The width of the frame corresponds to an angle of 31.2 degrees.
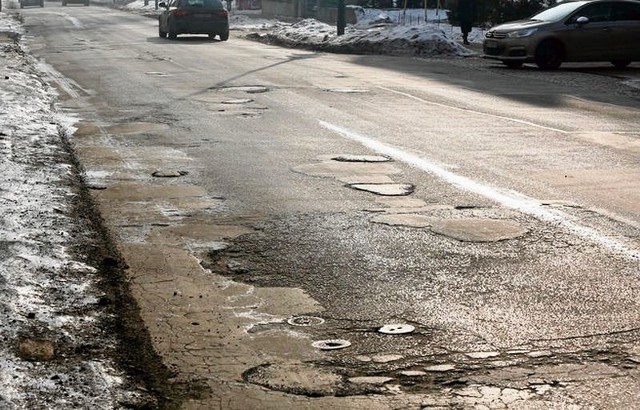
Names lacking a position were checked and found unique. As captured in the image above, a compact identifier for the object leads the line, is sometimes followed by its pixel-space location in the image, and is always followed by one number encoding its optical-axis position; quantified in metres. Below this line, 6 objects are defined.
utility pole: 35.41
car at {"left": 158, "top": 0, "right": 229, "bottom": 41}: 35.44
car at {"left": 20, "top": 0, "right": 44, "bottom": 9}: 83.79
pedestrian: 33.09
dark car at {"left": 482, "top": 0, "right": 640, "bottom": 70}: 24.83
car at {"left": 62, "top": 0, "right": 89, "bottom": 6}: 89.75
